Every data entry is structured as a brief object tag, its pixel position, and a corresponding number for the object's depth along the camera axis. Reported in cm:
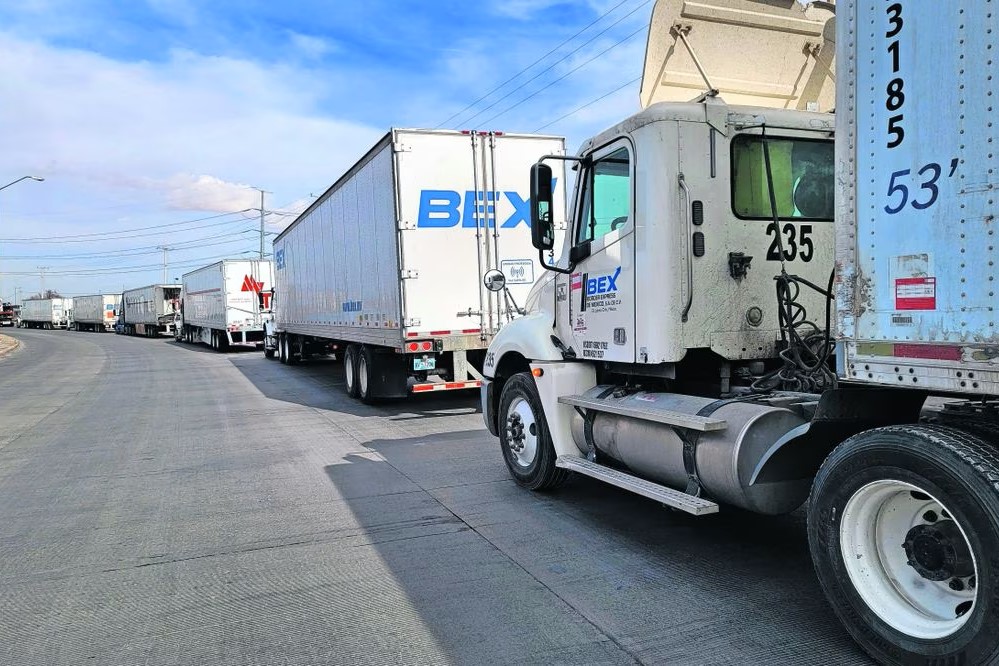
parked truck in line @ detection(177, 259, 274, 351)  2992
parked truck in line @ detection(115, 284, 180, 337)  4744
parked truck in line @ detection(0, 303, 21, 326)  9375
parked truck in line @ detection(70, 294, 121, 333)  6538
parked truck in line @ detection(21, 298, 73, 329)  8000
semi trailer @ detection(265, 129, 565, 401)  1065
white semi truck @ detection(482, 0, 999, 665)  273
